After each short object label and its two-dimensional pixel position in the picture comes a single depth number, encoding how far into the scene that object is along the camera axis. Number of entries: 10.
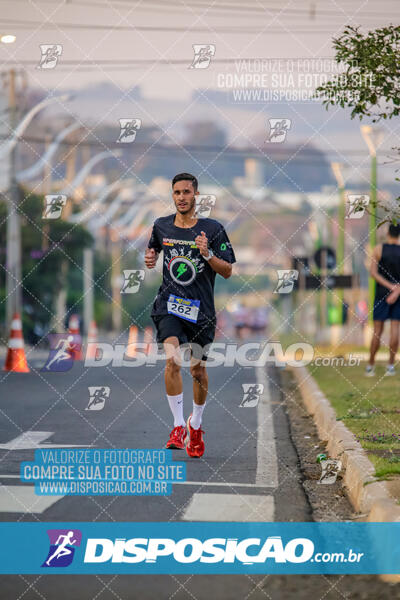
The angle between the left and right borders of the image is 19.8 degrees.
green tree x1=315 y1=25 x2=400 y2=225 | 8.95
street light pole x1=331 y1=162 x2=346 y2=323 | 33.43
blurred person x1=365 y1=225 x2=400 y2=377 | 14.38
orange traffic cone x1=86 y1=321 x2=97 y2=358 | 26.98
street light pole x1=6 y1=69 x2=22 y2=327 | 27.72
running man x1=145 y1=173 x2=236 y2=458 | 8.05
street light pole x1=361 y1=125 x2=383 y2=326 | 24.67
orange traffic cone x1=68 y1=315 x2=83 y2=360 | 22.55
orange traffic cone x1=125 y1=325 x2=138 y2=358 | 25.75
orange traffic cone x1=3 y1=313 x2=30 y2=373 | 18.39
